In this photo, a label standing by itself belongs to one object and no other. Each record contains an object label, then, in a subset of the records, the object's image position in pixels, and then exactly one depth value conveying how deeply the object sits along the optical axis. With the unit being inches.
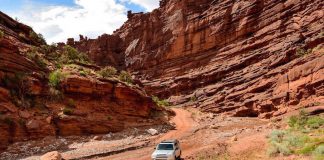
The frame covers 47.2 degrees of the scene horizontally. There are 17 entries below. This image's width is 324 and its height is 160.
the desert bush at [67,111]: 1309.1
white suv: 837.0
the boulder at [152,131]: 1457.9
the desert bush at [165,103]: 2308.2
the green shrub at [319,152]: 646.8
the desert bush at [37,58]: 1438.2
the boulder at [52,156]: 906.1
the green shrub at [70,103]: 1370.0
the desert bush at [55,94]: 1351.0
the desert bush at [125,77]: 1862.6
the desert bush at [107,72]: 1636.9
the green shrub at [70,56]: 1664.6
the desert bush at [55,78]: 1380.4
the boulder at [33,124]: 1169.8
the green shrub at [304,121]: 1056.8
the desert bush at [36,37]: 1647.0
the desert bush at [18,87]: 1238.4
